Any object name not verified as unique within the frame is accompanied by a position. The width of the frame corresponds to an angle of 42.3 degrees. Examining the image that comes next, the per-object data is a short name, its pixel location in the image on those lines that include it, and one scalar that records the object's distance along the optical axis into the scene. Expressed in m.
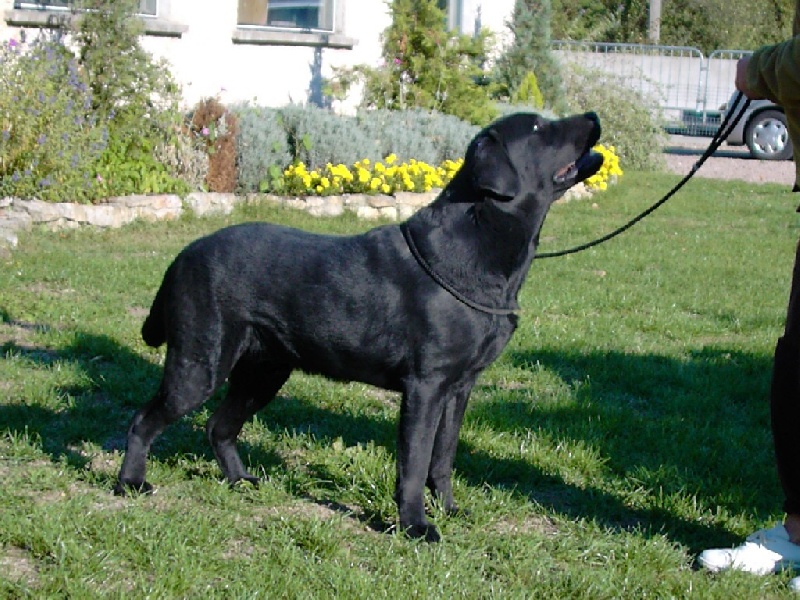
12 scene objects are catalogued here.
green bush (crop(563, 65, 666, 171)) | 17.95
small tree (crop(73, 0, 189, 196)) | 10.51
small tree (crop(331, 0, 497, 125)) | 13.89
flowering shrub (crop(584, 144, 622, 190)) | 14.36
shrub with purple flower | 9.55
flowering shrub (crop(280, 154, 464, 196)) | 11.45
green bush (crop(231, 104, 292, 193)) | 11.31
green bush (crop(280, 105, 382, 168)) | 11.86
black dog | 3.88
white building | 12.12
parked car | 20.62
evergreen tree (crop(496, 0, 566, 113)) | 16.94
